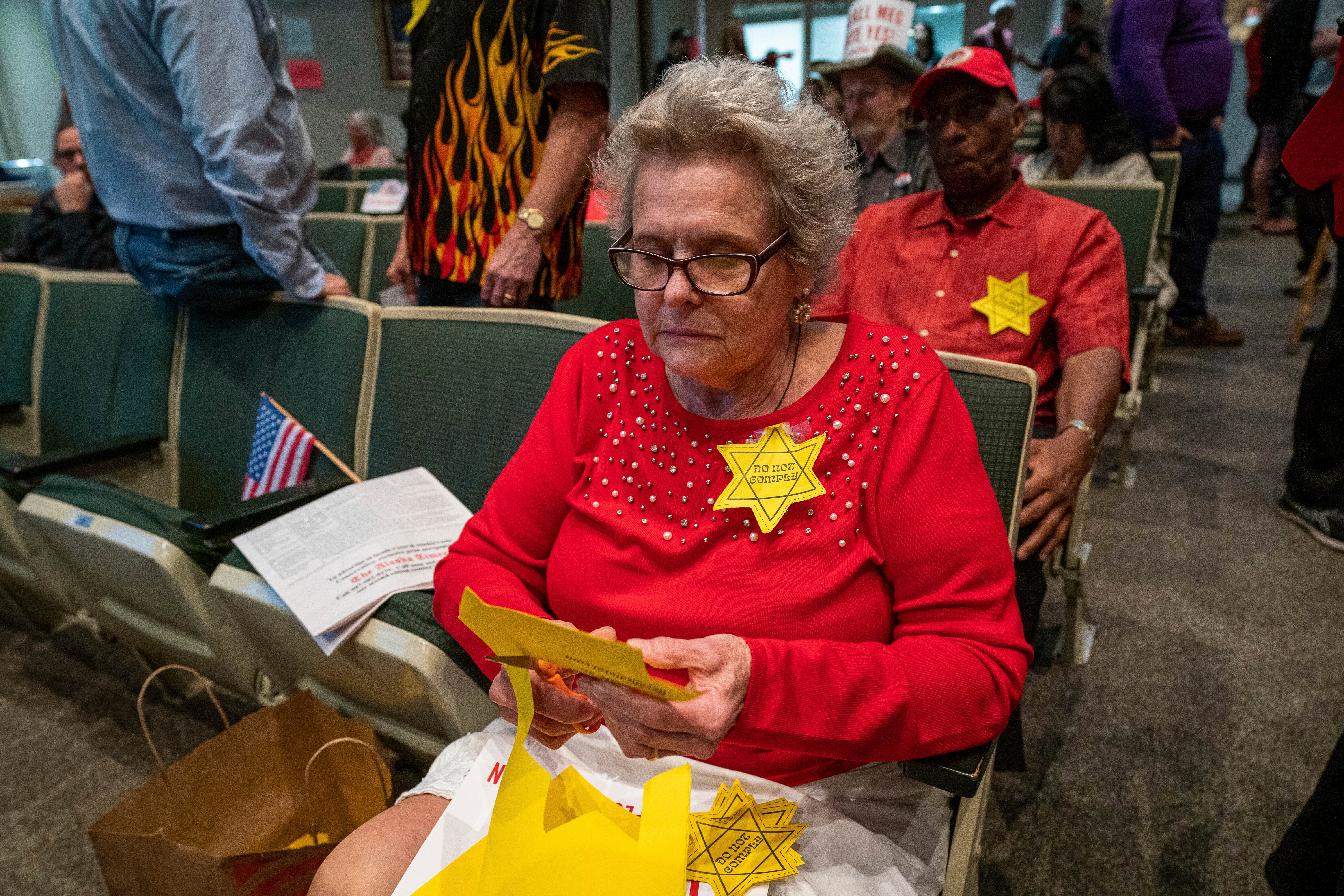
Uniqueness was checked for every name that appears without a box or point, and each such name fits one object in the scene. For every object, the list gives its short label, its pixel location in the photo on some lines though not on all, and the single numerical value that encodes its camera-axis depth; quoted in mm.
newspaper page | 1285
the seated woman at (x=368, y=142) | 6781
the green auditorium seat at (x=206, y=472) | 1580
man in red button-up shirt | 1670
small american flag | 1923
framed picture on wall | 8242
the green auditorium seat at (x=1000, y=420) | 1210
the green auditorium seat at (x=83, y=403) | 2041
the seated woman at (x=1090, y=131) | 3055
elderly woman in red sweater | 872
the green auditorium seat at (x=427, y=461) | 1236
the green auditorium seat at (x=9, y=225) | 5430
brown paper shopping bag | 1280
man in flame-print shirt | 1691
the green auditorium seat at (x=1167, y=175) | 3332
